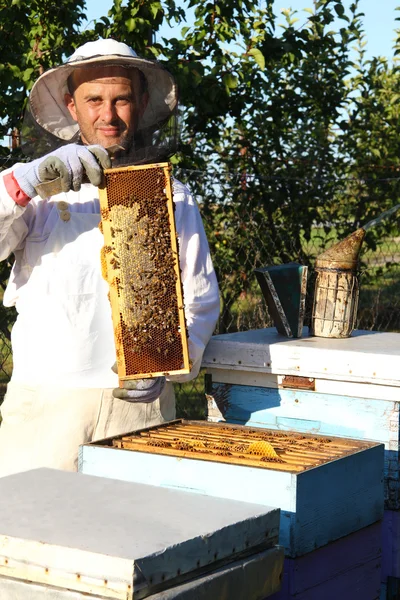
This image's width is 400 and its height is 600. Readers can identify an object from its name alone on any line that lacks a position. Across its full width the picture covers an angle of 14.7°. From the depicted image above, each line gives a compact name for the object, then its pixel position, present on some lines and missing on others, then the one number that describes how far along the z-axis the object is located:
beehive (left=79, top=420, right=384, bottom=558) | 2.89
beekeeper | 3.42
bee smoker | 3.78
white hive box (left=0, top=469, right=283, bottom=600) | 2.51
